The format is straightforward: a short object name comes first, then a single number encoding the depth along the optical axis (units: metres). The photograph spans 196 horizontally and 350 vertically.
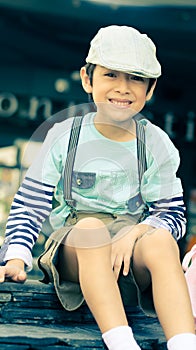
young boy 2.13
